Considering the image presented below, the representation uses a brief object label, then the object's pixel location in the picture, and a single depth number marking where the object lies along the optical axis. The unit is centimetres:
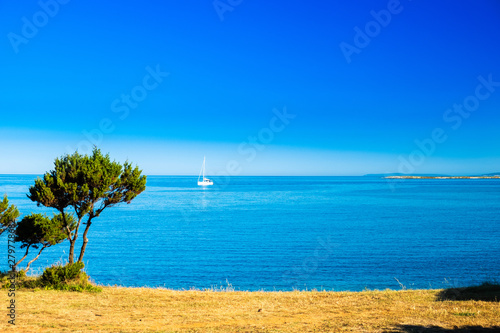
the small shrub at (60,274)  1800
